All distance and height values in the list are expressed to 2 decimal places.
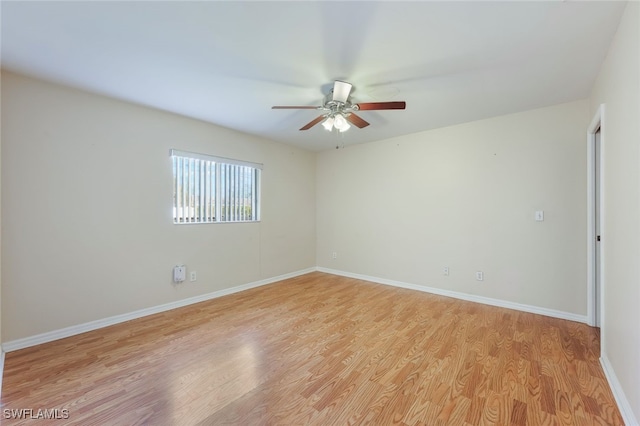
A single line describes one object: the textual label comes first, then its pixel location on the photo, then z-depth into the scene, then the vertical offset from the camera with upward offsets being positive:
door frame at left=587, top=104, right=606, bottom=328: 2.89 -0.17
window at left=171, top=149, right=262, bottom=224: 3.60 +0.37
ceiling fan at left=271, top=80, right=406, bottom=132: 2.43 +1.05
